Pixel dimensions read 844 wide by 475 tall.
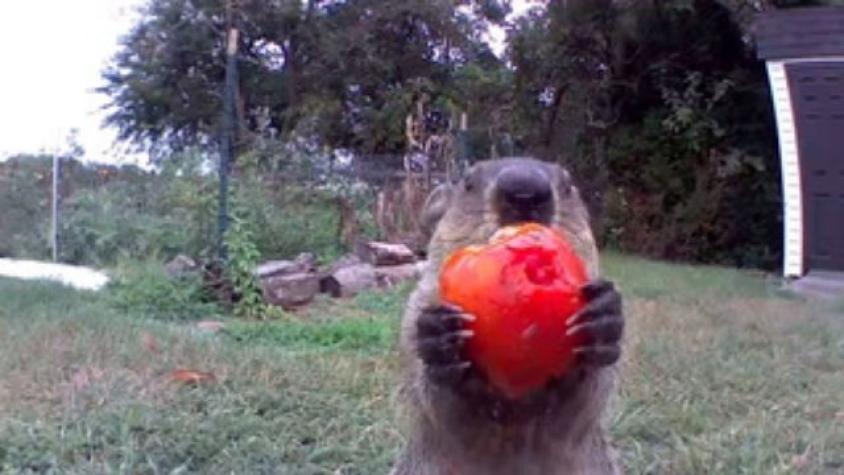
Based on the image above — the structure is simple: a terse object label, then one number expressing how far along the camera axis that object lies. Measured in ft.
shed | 39.42
